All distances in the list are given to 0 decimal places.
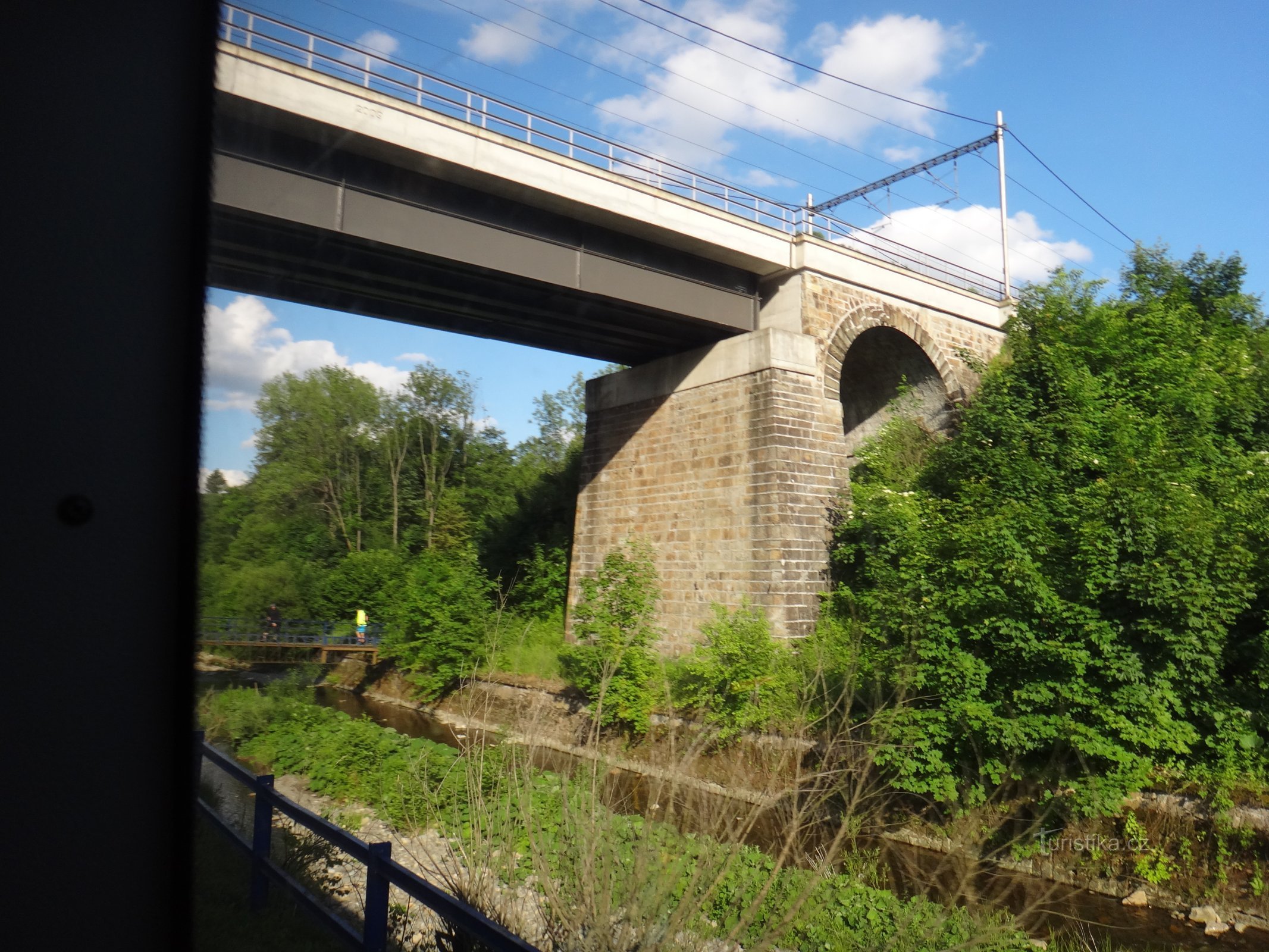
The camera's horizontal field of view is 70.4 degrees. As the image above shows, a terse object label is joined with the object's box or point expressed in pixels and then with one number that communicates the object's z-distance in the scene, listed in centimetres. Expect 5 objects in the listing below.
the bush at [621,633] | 1264
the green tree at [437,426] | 2338
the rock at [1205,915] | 746
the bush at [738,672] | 1115
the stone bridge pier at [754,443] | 1412
